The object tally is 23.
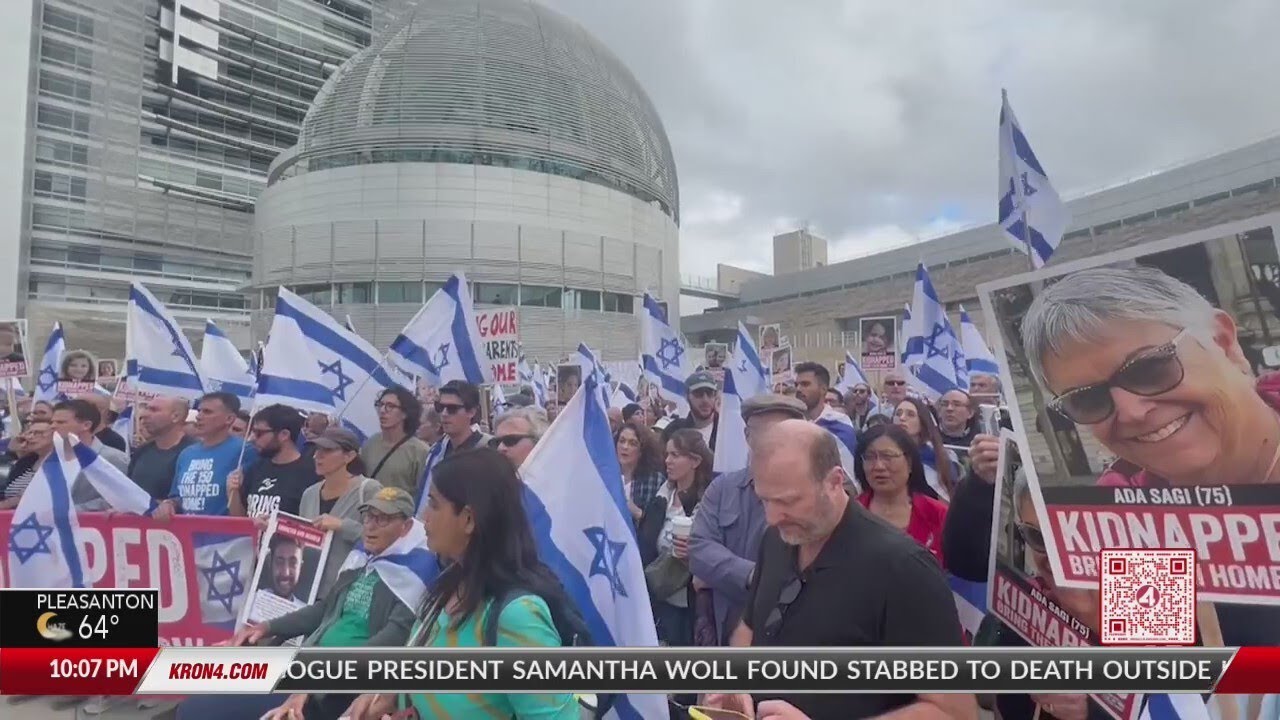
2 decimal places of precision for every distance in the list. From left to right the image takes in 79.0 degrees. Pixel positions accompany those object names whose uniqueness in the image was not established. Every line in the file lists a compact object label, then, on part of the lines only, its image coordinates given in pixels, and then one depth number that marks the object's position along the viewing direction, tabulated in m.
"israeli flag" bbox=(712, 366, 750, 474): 4.91
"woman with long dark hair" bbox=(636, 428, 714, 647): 4.25
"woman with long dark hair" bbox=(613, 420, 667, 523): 5.19
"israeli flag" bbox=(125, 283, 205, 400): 7.62
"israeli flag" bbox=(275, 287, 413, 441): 6.08
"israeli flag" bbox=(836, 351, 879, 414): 11.88
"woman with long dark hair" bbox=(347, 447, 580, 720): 2.18
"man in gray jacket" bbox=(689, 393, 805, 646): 3.64
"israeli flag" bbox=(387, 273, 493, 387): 6.71
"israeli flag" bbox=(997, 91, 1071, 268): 4.04
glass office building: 46.77
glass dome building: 39.28
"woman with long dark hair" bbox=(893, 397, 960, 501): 4.86
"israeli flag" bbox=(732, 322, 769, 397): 7.88
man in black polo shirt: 1.94
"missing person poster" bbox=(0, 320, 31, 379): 9.36
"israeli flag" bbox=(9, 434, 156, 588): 4.15
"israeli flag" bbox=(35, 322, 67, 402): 9.60
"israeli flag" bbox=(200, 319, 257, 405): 9.11
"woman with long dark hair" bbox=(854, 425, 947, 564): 3.74
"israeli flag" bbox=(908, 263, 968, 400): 8.45
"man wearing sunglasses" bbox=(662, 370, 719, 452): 6.82
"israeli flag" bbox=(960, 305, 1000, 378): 9.52
